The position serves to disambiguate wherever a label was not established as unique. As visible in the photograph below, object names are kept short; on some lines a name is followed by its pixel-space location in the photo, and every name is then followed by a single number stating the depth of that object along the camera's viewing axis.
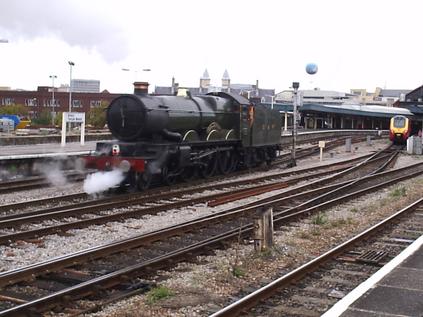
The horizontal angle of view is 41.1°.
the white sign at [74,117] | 27.18
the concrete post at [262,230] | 8.76
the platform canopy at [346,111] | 73.50
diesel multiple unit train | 45.47
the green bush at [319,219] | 11.64
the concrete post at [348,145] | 37.69
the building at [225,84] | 98.44
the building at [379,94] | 160.32
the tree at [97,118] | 64.18
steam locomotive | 15.38
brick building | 102.37
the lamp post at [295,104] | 25.50
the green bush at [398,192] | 16.42
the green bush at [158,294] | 6.45
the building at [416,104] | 63.43
